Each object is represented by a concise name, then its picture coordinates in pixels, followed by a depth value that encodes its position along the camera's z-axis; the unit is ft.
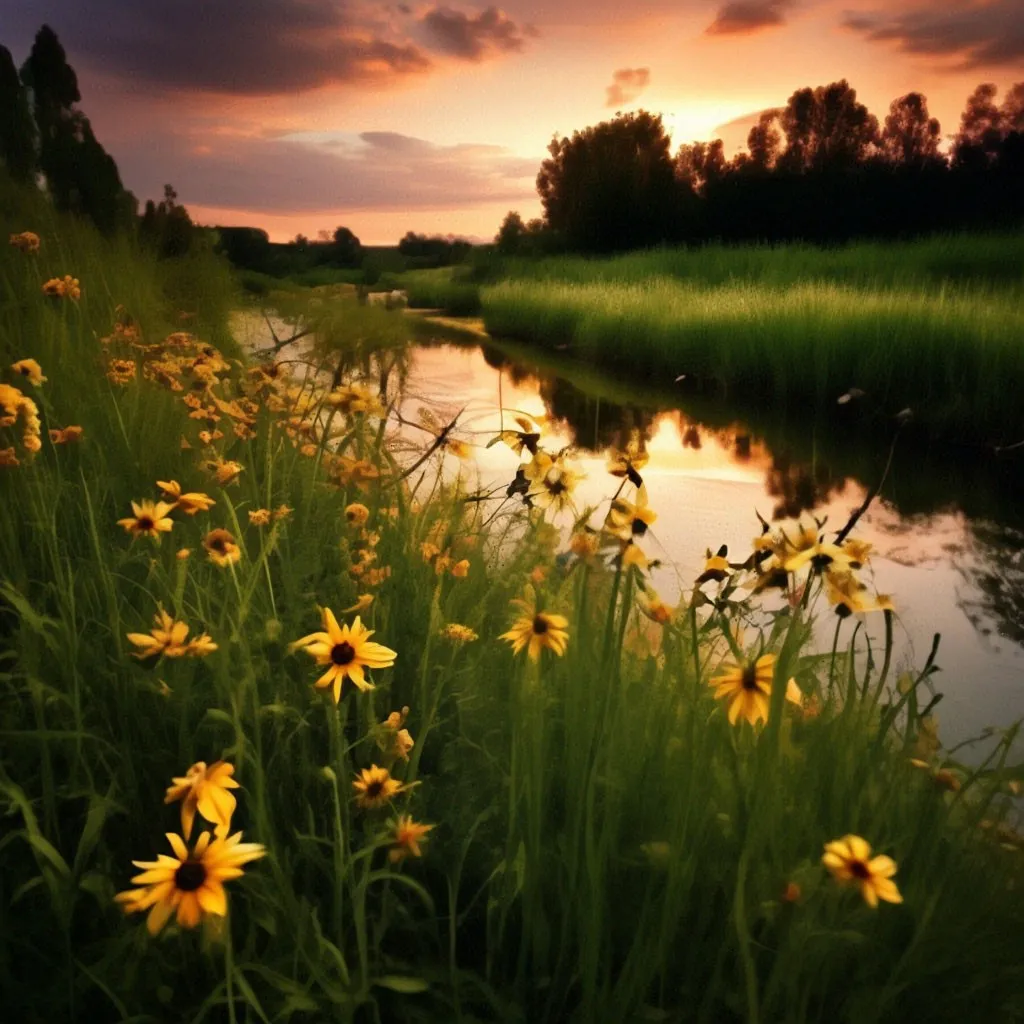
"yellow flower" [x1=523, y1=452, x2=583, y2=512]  3.58
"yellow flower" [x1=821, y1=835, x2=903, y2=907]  1.99
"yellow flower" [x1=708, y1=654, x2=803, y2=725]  2.62
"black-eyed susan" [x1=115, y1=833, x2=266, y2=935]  1.83
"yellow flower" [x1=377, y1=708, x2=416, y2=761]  3.15
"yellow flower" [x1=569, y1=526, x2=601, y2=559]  3.18
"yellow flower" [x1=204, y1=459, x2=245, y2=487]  3.63
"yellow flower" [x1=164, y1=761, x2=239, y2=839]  1.93
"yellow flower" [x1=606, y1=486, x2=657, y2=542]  2.98
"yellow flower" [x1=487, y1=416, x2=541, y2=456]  3.49
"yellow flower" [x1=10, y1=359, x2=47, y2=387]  3.77
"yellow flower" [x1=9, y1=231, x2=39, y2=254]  5.91
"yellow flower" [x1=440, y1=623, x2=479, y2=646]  3.94
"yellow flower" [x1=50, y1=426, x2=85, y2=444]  4.09
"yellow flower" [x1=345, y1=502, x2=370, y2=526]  4.27
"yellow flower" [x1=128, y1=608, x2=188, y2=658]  2.59
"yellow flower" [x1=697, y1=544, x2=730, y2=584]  2.85
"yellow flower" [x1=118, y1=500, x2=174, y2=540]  3.08
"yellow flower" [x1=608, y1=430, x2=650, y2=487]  3.04
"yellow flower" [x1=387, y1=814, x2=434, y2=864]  2.84
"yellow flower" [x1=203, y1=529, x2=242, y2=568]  3.05
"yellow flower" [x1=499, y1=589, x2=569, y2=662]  2.69
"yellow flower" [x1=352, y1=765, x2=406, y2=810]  2.95
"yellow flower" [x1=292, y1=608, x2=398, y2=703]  2.53
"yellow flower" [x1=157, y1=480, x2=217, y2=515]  3.10
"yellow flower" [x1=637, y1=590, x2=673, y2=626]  3.60
